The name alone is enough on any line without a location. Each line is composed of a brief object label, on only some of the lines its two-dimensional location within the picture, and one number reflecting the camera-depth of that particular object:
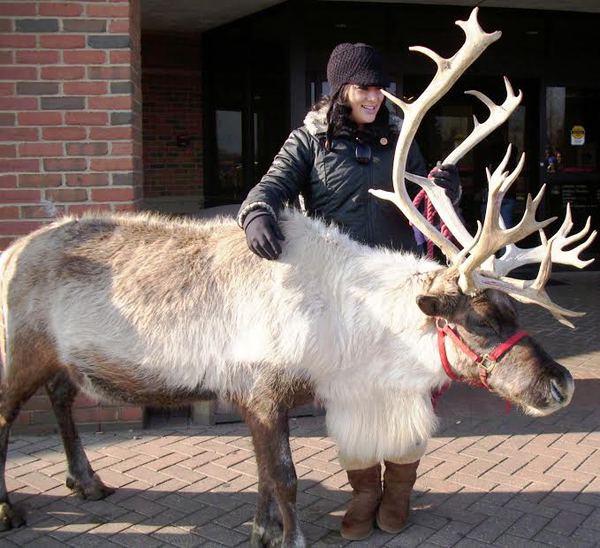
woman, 3.61
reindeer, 3.16
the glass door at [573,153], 11.08
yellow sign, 11.23
